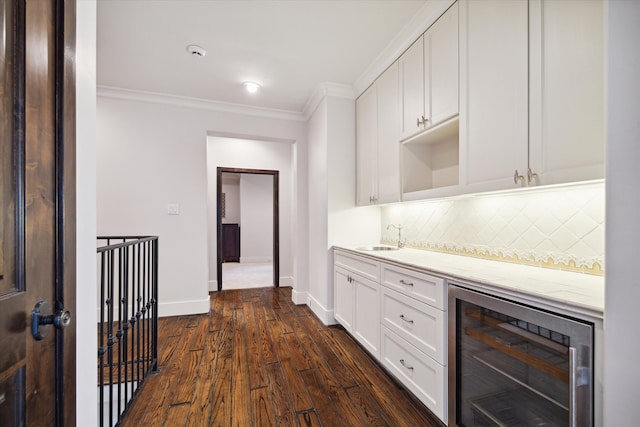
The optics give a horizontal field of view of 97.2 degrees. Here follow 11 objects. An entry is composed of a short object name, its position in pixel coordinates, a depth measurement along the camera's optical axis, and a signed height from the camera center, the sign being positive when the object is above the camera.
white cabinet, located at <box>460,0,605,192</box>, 1.10 +0.55
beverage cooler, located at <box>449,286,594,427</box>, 0.93 -0.61
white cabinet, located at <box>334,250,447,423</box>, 1.49 -0.72
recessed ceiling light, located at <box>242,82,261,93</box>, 2.97 +1.35
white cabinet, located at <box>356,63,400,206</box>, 2.40 +0.67
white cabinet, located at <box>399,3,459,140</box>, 1.76 +0.94
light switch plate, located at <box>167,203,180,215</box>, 3.31 +0.04
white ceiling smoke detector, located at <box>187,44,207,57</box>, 2.35 +1.38
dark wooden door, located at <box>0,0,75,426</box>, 0.62 +0.00
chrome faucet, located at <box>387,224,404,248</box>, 2.78 -0.24
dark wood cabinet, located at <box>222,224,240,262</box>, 7.41 -0.82
